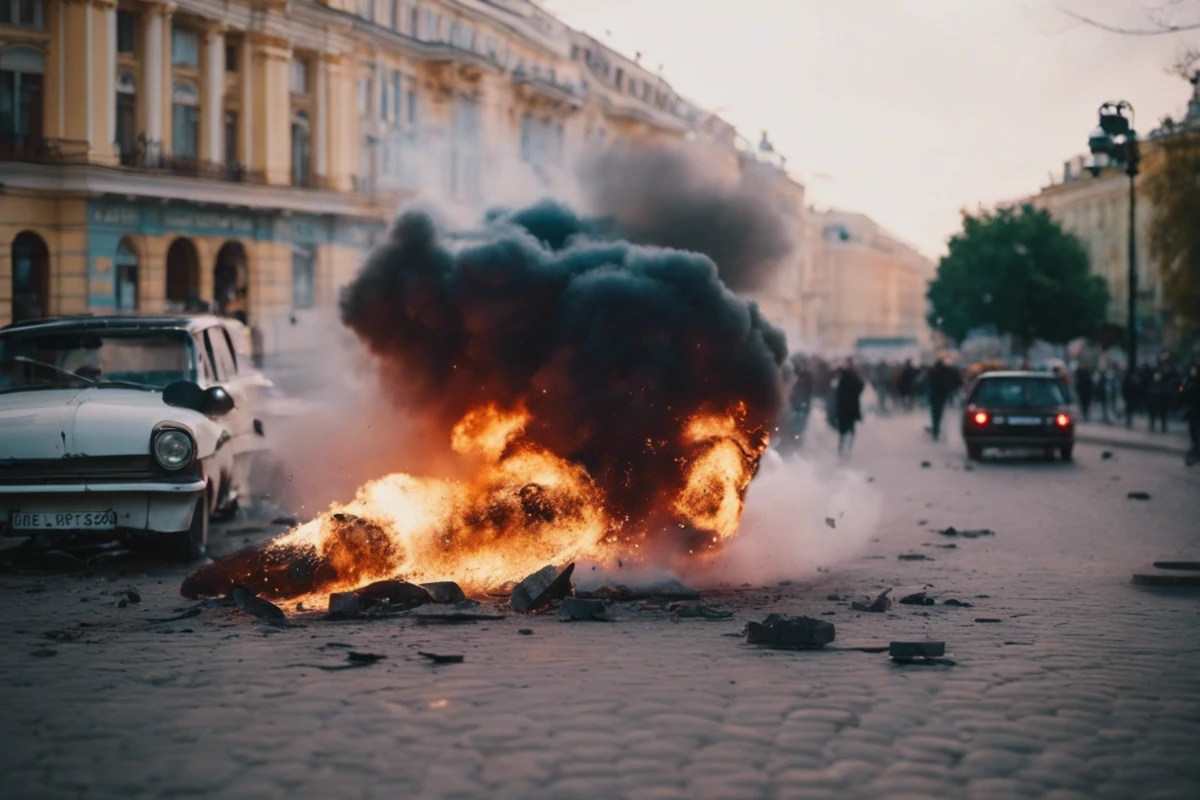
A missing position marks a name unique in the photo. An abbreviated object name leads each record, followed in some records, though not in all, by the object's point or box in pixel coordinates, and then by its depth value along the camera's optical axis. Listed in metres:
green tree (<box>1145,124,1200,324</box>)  37.38
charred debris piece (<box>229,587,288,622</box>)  8.34
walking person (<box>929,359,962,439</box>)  35.38
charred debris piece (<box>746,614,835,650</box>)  7.55
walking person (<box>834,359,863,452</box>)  27.81
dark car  27.27
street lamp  28.12
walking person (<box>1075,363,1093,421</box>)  46.66
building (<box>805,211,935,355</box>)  162.88
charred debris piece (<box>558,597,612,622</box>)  8.53
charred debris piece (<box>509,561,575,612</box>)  8.71
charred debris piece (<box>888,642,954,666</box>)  7.18
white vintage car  10.63
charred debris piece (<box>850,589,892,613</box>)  9.15
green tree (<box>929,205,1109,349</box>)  80.56
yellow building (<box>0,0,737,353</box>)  29.88
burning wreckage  9.70
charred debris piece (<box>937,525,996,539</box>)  14.47
